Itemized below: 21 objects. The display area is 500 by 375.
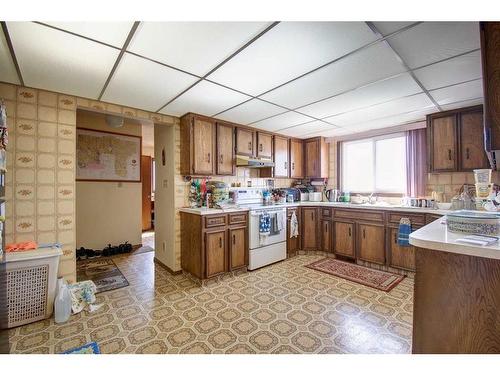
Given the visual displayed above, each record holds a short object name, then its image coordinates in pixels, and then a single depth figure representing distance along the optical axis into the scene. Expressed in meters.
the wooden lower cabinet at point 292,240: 3.84
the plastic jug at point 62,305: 2.08
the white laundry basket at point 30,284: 1.98
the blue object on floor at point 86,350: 1.65
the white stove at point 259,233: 3.28
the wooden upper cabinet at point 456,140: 2.85
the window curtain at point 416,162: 3.51
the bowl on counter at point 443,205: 3.05
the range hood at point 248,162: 3.56
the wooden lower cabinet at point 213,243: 2.86
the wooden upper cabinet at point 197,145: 3.13
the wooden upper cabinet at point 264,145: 3.97
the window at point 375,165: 3.87
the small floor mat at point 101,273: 2.85
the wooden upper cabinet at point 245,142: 3.68
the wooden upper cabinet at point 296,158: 4.52
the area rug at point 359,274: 2.87
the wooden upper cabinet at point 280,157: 4.22
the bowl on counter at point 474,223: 1.27
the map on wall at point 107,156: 4.09
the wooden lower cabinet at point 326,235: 3.94
